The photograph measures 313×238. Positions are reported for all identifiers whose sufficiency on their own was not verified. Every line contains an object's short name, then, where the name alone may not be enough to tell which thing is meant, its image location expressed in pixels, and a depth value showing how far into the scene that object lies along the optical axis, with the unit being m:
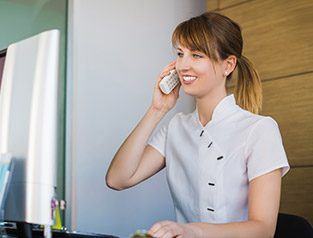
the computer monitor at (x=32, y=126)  1.25
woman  1.63
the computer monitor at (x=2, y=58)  1.47
